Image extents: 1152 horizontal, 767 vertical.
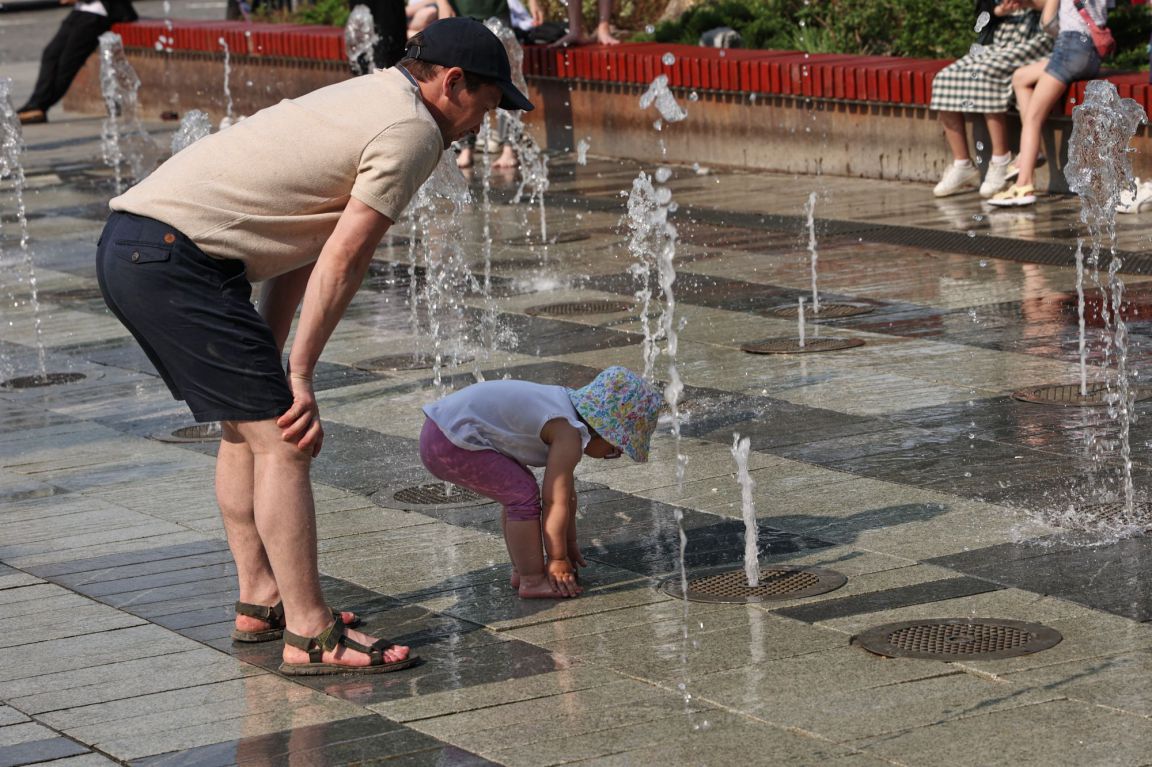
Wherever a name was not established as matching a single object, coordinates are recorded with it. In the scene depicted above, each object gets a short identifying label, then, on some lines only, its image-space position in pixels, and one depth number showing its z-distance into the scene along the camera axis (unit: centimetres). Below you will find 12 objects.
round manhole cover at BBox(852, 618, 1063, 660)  716
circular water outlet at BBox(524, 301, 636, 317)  1509
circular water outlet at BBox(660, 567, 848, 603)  807
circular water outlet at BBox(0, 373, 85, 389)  1393
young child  826
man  732
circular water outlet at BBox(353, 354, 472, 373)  1351
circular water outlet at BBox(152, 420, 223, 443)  1188
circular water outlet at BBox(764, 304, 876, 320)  1429
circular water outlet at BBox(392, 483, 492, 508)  999
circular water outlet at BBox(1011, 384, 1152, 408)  1112
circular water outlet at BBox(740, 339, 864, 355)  1309
